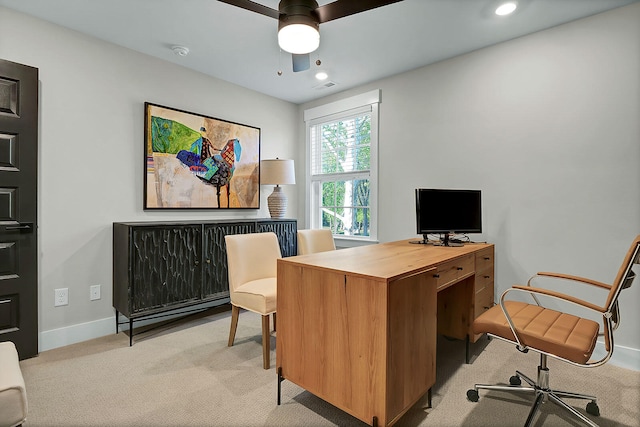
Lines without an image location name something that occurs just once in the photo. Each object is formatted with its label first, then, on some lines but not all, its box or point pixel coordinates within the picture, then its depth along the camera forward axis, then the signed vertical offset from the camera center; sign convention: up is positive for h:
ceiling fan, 1.68 +1.03
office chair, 1.47 -0.59
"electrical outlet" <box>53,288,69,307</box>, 2.60 -0.68
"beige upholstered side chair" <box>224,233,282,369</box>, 2.29 -0.51
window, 3.73 +0.56
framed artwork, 3.09 +0.52
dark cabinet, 2.63 -0.46
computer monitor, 2.66 +0.01
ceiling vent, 3.69 +1.45
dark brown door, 2.29 +0.04
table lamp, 3.72 +0.39
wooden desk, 1.44 -0.55
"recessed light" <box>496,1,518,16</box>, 2.27 +1.43
